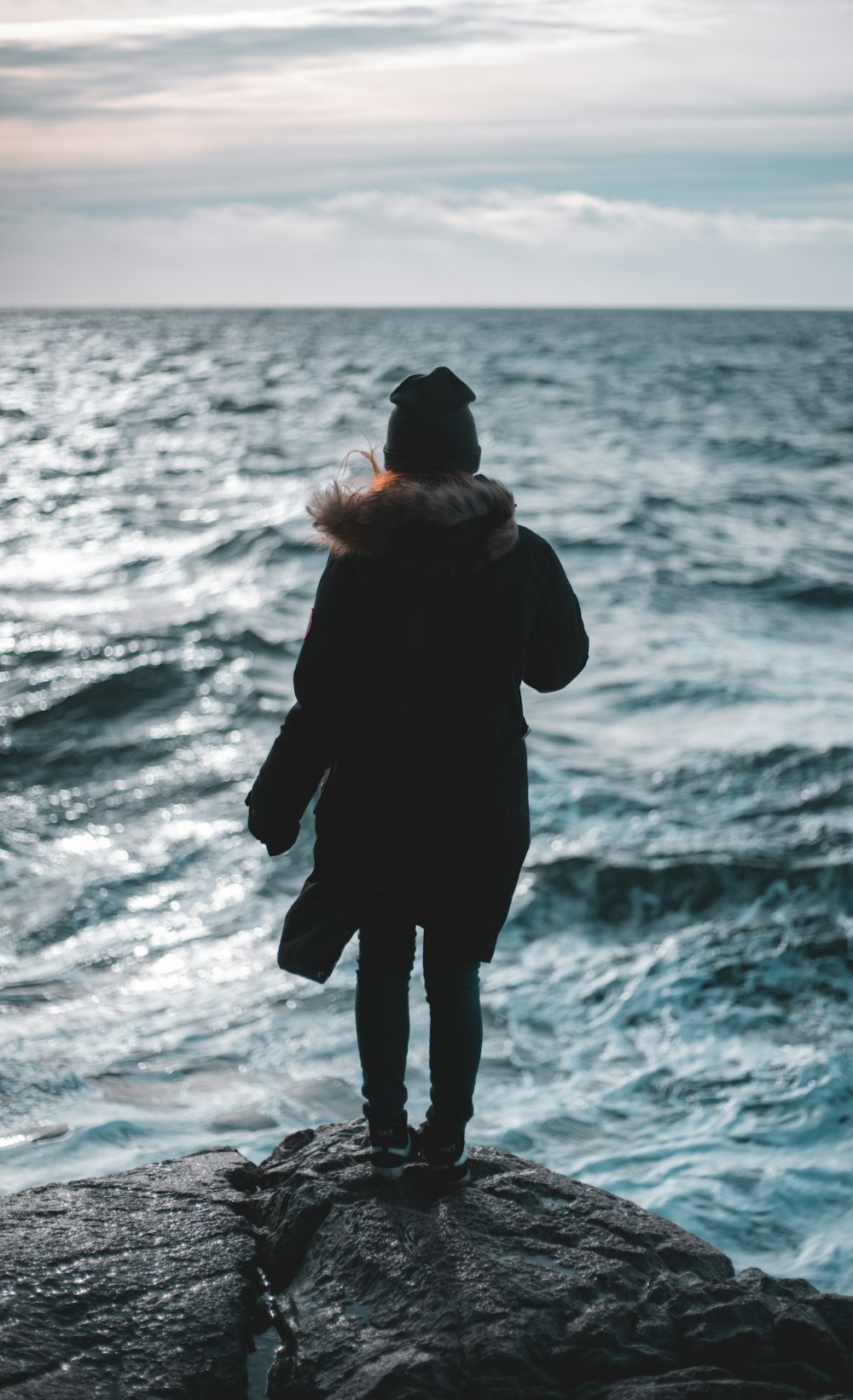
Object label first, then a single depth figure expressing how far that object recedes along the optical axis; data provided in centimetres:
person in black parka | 239
